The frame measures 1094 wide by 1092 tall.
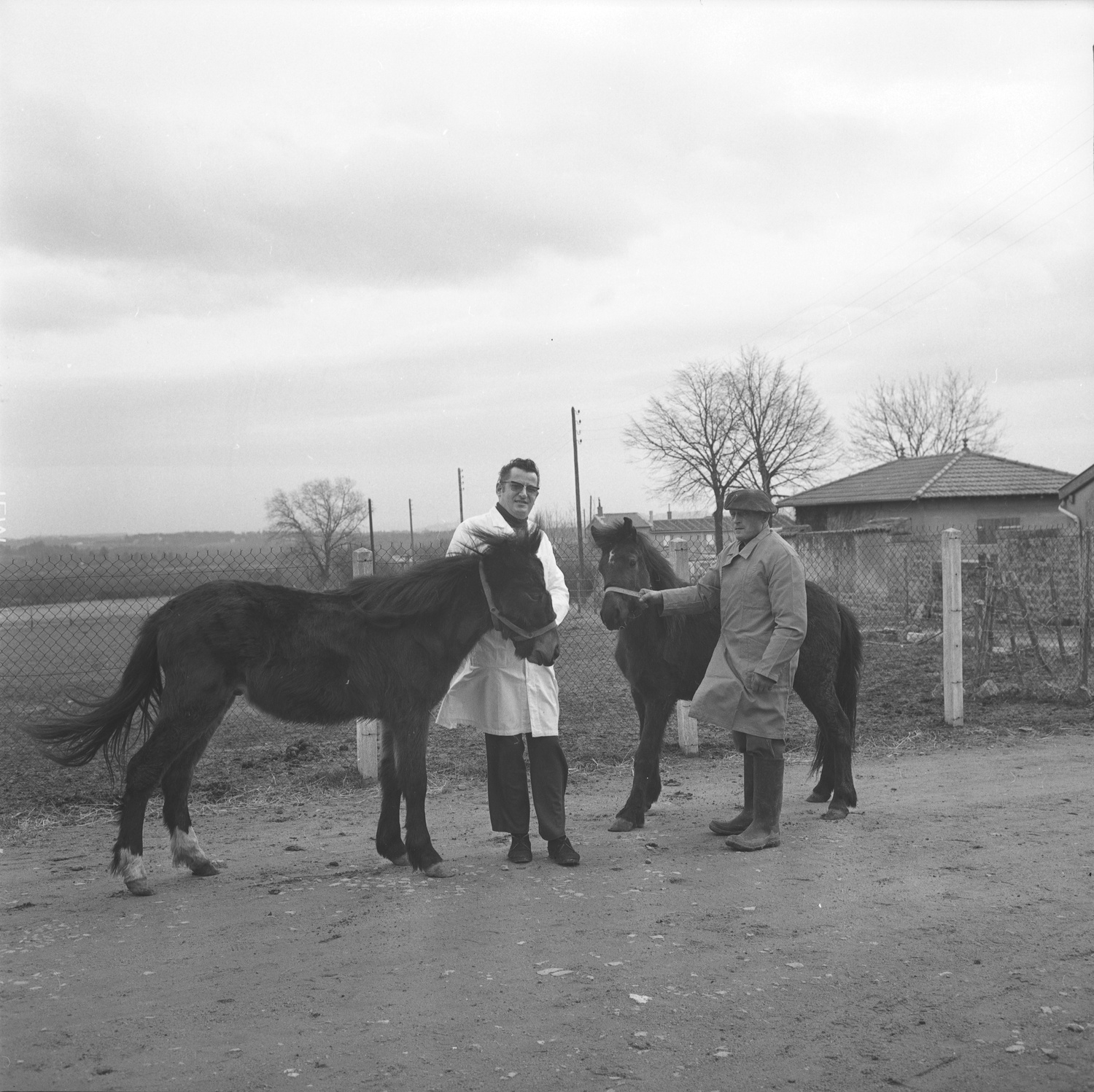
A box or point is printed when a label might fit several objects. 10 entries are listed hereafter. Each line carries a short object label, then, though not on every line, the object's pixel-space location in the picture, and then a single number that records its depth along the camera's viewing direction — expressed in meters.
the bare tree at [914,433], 54.06
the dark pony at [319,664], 4.81
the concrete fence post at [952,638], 8.94
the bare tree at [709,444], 44.62
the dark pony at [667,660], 5.76
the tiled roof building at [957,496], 31.42
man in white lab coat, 5.17
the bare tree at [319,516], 22.40
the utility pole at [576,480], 39.69
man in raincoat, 5.39
